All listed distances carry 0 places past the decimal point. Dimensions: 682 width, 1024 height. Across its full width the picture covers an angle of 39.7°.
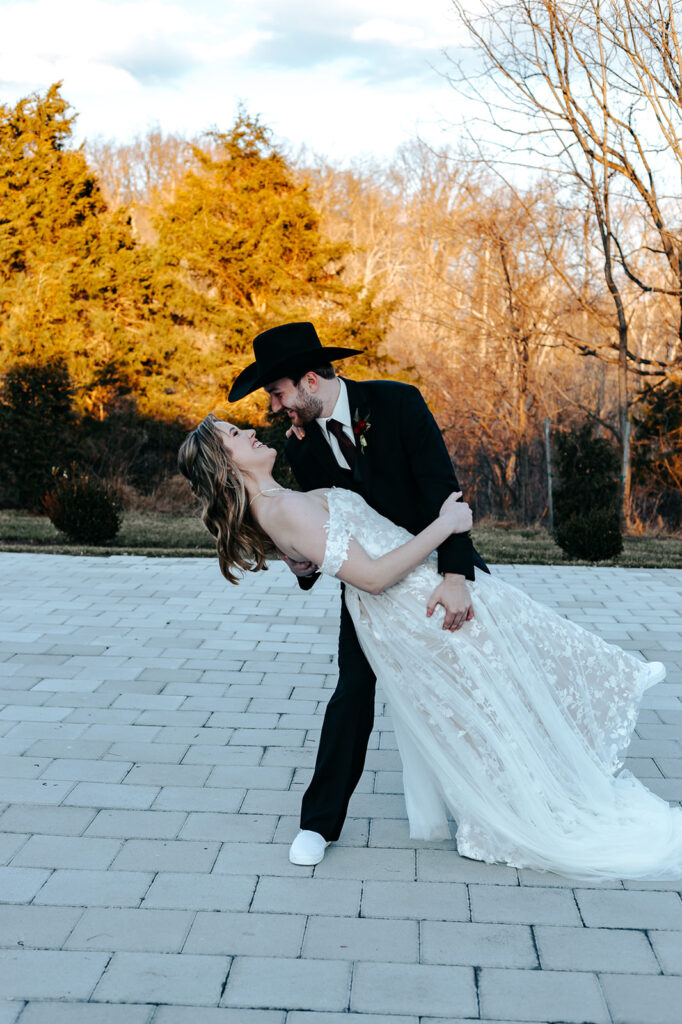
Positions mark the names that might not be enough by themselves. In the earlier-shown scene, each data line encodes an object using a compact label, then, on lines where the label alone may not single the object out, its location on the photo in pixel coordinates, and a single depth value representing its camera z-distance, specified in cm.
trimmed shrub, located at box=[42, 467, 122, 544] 1082
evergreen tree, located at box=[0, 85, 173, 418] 1900
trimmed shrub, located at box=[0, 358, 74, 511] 1523
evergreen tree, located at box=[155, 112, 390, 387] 1912
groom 294
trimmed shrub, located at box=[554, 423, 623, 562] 1299
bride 304
